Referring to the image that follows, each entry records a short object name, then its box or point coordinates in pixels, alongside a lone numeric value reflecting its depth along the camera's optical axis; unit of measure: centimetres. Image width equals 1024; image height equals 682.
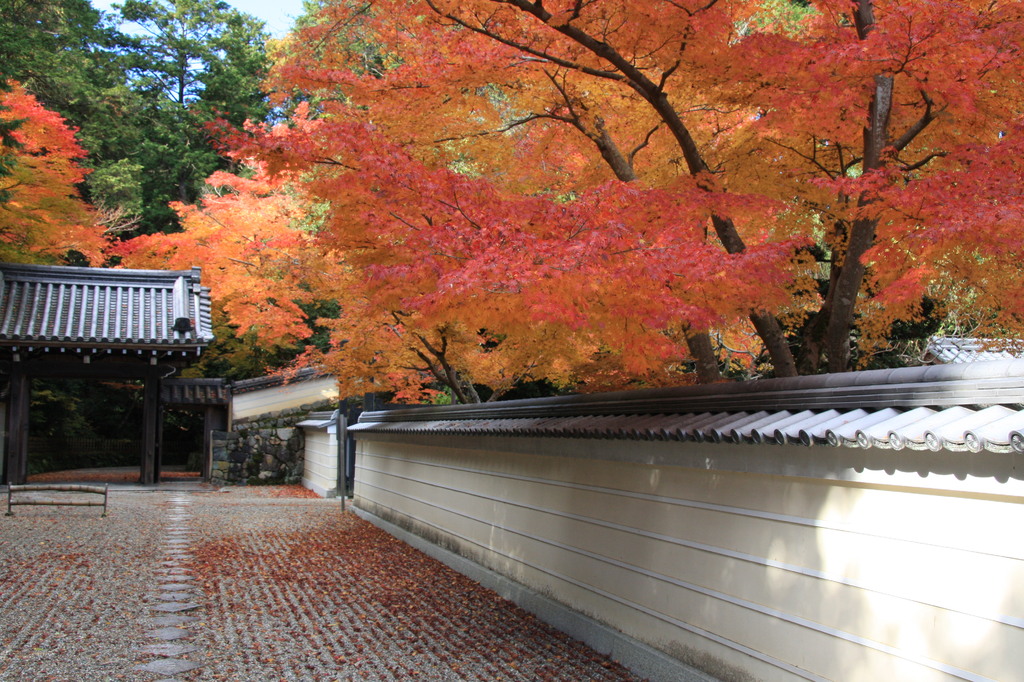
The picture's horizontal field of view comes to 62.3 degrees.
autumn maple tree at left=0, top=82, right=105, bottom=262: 1883
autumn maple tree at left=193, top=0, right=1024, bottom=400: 600
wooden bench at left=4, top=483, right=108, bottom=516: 1302
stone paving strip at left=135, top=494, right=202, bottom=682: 577
